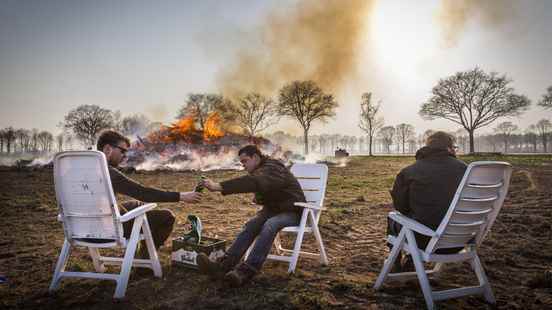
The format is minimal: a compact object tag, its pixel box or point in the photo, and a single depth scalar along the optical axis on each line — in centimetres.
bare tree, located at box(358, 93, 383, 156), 5075
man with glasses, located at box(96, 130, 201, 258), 373
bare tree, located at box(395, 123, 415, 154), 9569
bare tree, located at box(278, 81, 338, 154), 3941
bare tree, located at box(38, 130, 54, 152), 7731
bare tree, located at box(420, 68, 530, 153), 3797
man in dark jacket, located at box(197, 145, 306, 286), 383
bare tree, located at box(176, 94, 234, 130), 4441
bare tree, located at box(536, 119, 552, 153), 8844
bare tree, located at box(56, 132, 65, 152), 7681
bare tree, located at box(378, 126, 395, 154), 9722
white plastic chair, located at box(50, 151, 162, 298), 320
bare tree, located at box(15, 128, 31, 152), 6875
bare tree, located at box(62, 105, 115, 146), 4800
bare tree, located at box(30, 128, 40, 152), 7522
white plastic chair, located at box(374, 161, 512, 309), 301
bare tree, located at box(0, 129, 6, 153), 6045
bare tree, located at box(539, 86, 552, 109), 3704
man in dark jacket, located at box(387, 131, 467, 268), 347
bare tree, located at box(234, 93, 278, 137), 4231
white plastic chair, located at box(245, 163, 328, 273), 420
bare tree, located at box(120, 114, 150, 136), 4996
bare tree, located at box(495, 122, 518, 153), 9225
